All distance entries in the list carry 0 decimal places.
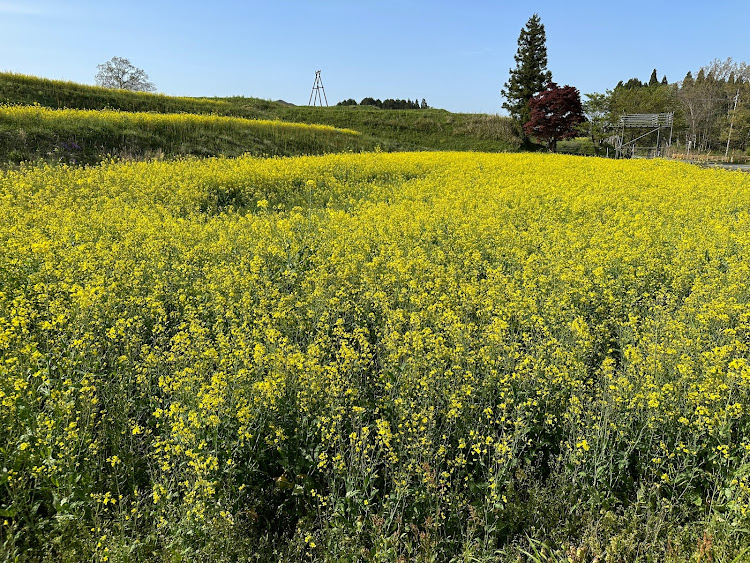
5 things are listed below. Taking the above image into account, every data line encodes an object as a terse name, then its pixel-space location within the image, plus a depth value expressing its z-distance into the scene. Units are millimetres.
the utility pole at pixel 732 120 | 48469
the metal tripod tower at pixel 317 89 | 52869
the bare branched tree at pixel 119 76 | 70062
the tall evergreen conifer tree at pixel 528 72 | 41469
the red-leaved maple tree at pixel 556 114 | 36344
